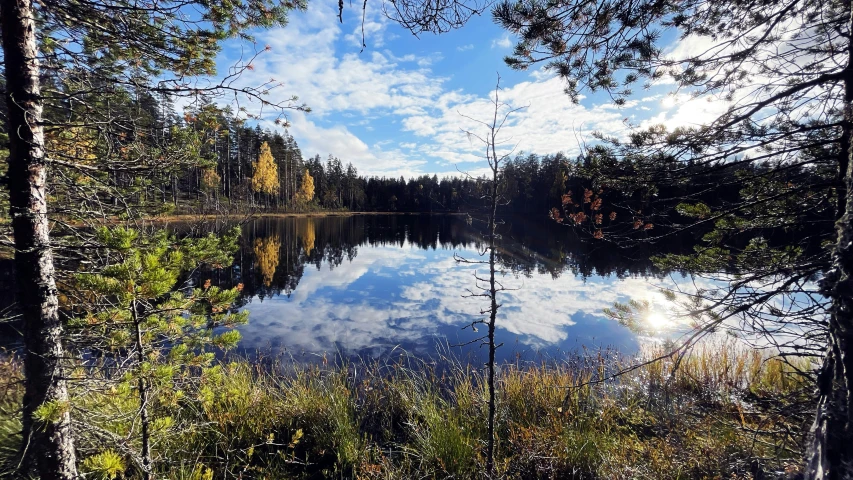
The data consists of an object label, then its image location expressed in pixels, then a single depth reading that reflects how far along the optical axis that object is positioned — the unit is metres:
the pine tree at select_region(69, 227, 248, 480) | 2.04
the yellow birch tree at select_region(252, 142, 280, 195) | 45.09
